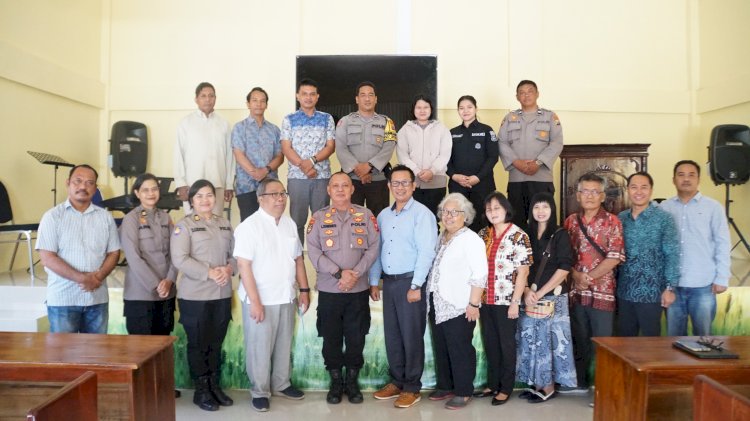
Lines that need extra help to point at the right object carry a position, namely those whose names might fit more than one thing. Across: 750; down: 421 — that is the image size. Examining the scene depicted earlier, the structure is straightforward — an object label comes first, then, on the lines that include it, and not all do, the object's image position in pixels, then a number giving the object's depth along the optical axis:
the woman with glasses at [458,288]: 3.41
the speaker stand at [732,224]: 5.38
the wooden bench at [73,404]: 1.35
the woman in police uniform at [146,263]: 3.41
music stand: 5.26
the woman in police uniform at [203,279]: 3.40
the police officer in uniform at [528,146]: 4.59
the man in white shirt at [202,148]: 4.77
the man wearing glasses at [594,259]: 3.54
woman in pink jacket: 4.38
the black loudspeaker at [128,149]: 6.25
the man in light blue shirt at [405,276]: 3.54
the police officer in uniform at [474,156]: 4.48
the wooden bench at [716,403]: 1.39
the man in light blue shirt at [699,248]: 3.58
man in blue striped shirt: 3.26
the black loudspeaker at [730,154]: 5.51
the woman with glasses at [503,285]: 3.50
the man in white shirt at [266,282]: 3.44
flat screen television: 6.15
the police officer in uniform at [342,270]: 3.50
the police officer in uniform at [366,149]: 4.32
